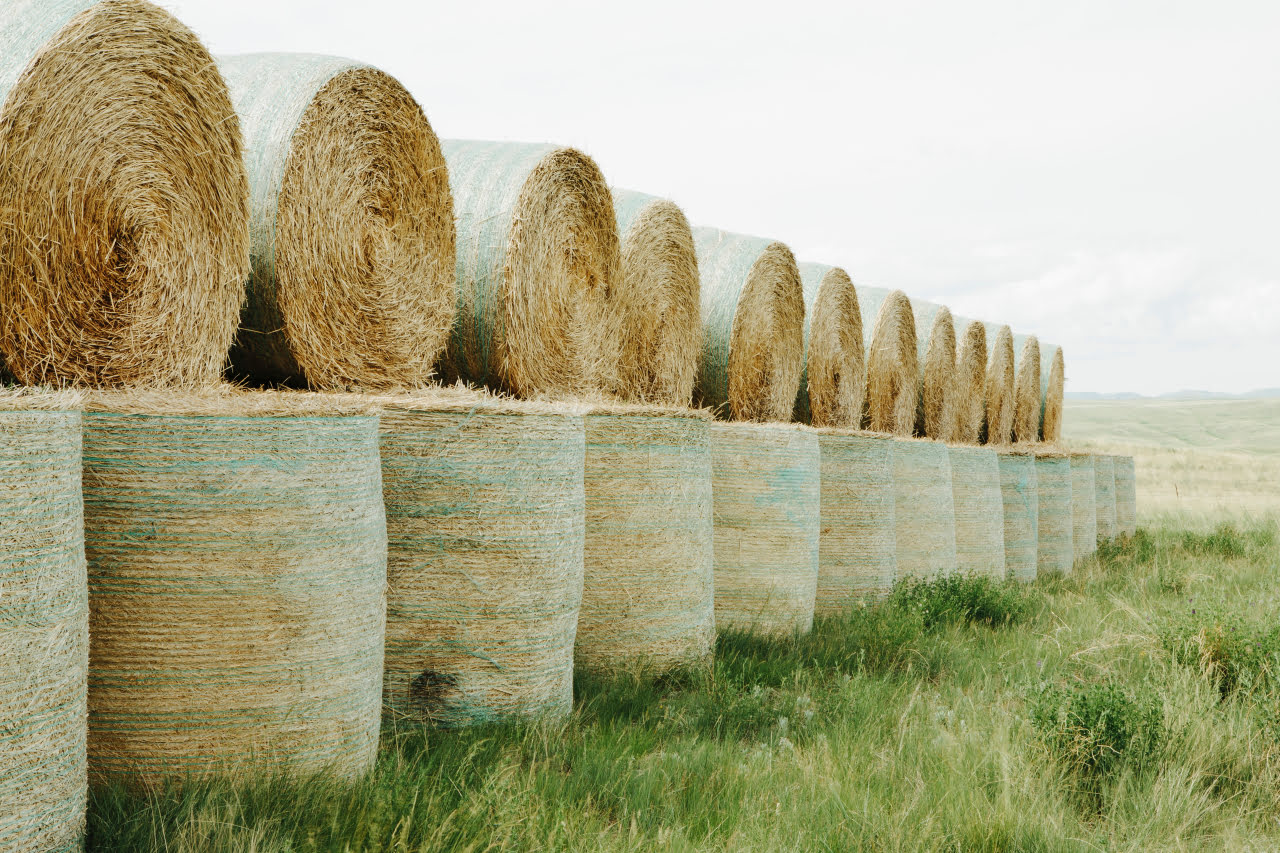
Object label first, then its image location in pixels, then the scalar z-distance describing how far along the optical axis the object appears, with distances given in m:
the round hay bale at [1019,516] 9.58
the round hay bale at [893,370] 9.82
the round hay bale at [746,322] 7.49
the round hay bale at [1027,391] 15.05
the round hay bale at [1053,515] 10.55
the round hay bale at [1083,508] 11.76
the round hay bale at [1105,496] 13.37
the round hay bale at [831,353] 8.55
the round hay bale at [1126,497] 14.63
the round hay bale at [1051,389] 16.47
